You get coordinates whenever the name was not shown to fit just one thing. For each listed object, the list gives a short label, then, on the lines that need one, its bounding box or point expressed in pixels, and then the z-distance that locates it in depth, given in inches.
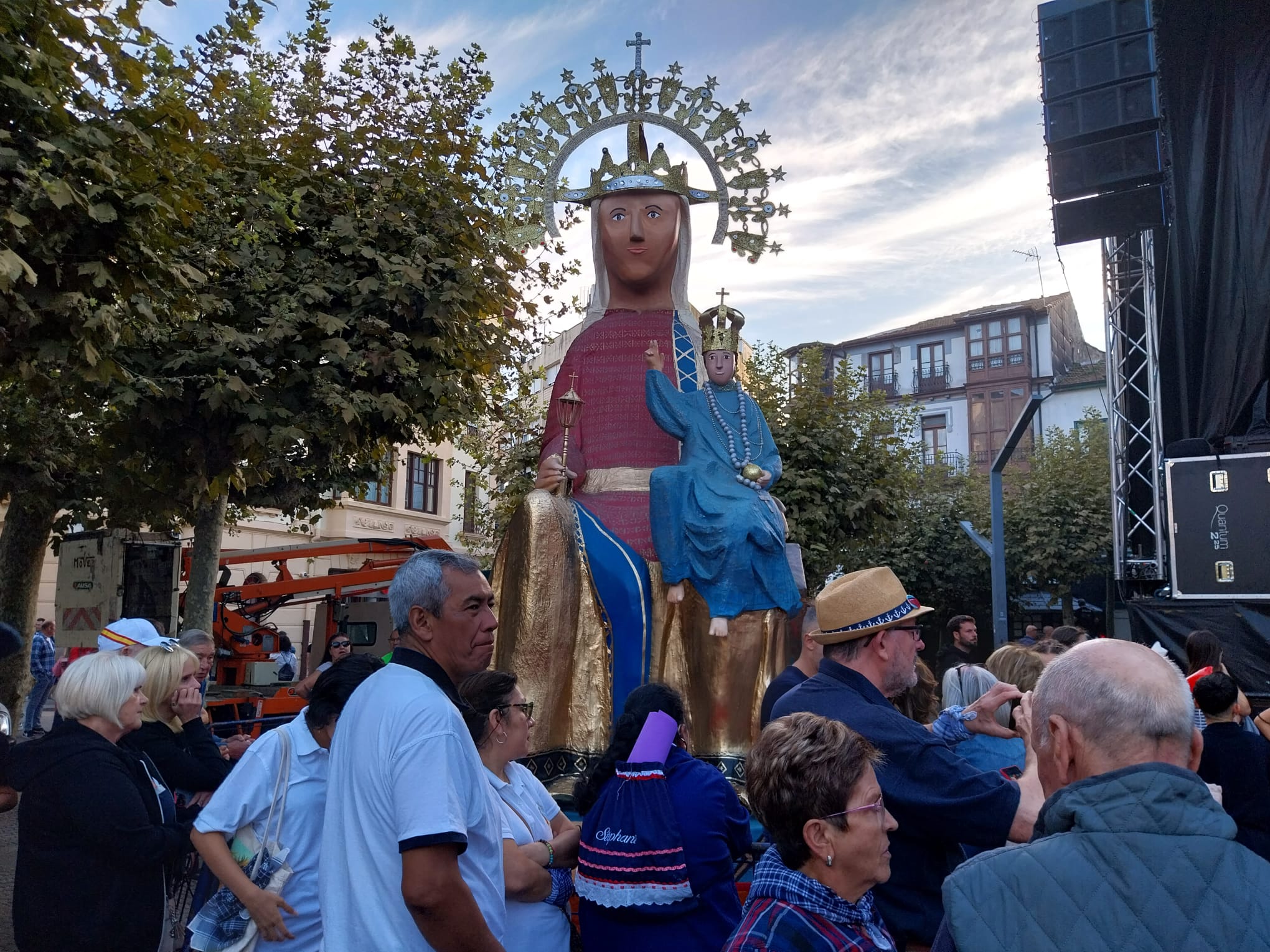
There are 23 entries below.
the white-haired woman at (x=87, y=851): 131.7
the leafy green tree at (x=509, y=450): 520.9
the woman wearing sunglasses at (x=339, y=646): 418.6
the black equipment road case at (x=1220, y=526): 408.5
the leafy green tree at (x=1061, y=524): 922.1
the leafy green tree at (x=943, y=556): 1002.7
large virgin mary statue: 234.4
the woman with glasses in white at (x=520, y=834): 122.8
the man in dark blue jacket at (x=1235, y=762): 167.2
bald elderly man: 65.0
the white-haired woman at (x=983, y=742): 145.9
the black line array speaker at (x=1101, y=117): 438.9
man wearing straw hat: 104.3
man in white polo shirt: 87.0
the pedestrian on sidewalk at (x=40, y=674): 557.9
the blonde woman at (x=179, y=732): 162.6
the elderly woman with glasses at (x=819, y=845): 87.9
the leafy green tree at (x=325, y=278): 348.2
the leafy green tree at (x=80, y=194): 204.7
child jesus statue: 238.8
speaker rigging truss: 452.1
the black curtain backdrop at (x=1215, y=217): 429.4
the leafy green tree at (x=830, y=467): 623.5
